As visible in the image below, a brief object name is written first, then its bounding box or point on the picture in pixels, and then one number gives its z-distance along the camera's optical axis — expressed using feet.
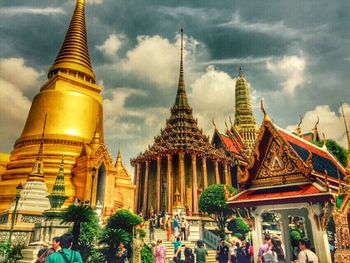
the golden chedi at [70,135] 80.23
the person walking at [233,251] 37.40
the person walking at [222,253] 36.24
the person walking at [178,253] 40.63
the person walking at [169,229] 67.95
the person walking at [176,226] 66.83
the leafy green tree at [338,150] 64.60
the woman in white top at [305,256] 22.61
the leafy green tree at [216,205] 90.90
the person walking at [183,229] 67.36
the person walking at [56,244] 18.52
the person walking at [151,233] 66.19
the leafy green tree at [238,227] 90.43
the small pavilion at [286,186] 26.91
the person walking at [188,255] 38.55
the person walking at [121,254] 40.63
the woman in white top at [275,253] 27.86
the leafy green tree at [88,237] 43.01
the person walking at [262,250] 28.66
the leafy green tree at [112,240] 43.11
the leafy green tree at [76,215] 37.11
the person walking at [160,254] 37.32
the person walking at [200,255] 37.14
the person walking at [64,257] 16.40
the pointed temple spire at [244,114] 185.06
